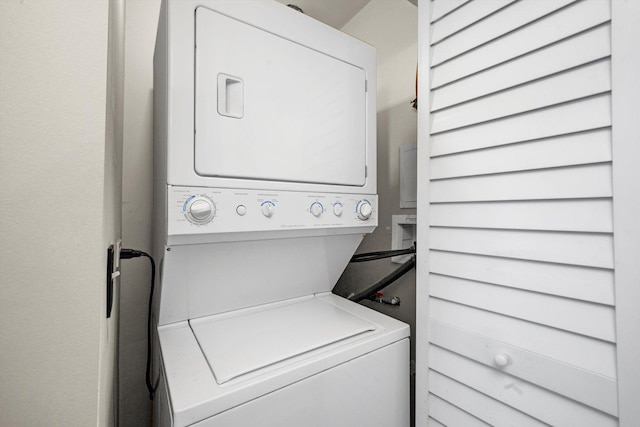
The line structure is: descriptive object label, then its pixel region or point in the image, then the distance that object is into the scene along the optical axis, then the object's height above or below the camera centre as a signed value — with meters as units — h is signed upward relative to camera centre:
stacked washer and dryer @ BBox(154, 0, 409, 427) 1.01 +0.01
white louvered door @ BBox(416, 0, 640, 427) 0.77 +0.01
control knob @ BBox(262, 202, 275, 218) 1.17 +0.04
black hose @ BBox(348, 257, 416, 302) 1.76 -0.41
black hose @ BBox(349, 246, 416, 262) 1.78 -0.24
